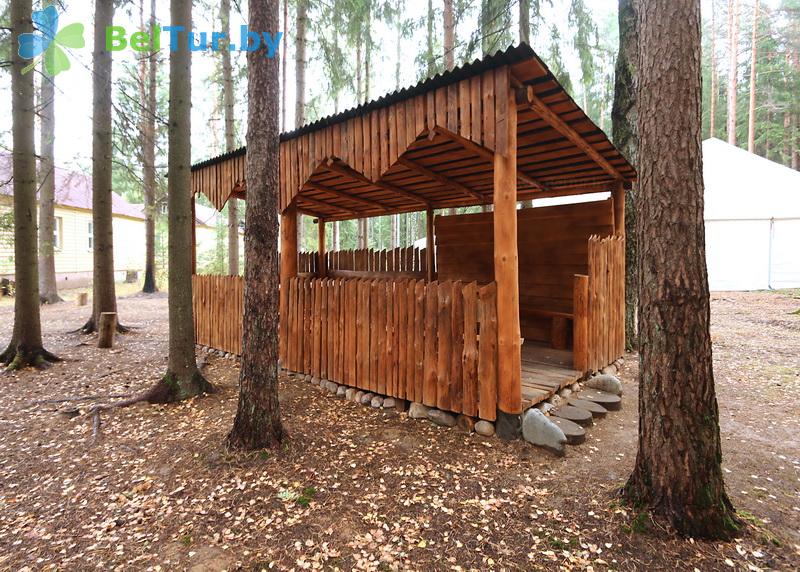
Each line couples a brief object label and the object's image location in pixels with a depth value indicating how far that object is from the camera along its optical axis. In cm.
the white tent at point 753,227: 1332
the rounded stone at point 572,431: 337
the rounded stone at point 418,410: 399
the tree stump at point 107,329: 693
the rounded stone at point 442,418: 379
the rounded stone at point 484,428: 350
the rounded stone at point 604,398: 418
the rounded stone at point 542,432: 324
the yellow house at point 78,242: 1756
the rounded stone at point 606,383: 454
